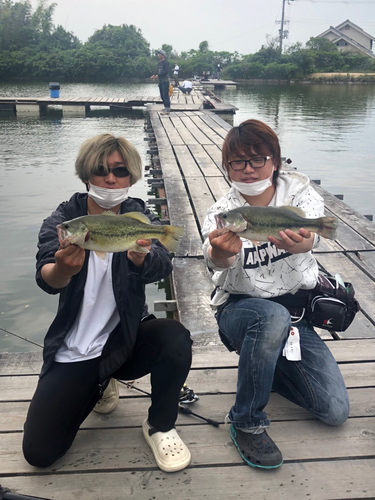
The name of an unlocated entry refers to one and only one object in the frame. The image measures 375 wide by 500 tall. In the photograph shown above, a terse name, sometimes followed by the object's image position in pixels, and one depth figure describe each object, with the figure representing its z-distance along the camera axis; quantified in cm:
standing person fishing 1794
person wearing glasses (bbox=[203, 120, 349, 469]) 253
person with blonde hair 241
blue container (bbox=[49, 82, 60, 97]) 2505
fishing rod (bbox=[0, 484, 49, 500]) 209
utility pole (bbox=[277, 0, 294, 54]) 7912
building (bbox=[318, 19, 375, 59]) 7881
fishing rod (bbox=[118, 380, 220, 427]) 276
